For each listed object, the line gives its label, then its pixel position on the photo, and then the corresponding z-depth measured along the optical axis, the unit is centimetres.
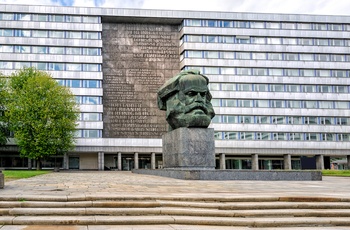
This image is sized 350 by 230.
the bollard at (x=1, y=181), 1388
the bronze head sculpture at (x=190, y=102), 2530
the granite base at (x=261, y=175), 2166
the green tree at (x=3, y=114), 5069
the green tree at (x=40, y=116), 4750
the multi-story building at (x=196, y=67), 6209
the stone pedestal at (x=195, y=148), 2467
